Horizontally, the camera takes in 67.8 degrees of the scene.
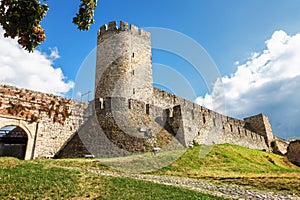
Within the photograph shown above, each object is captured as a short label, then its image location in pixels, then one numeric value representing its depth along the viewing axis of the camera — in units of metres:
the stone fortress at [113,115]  14.55
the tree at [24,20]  4.35
